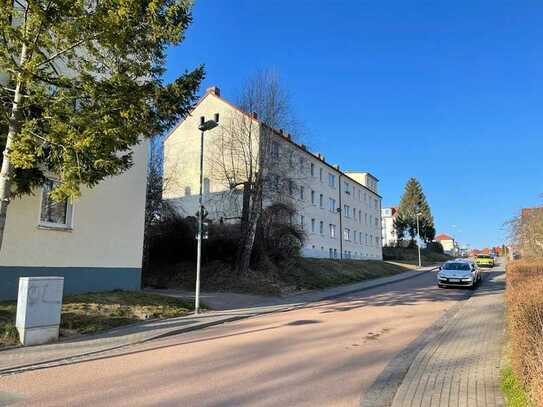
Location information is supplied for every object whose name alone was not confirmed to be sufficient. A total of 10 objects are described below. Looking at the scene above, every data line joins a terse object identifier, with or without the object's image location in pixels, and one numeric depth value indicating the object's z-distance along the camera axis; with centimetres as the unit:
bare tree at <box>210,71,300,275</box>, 2414
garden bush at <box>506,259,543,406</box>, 383
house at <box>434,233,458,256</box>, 14802
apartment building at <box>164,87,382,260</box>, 2669
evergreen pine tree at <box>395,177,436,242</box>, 8269
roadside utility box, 941
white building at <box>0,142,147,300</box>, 1327
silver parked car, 2416
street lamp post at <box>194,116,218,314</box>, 1481
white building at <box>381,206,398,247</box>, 11352
